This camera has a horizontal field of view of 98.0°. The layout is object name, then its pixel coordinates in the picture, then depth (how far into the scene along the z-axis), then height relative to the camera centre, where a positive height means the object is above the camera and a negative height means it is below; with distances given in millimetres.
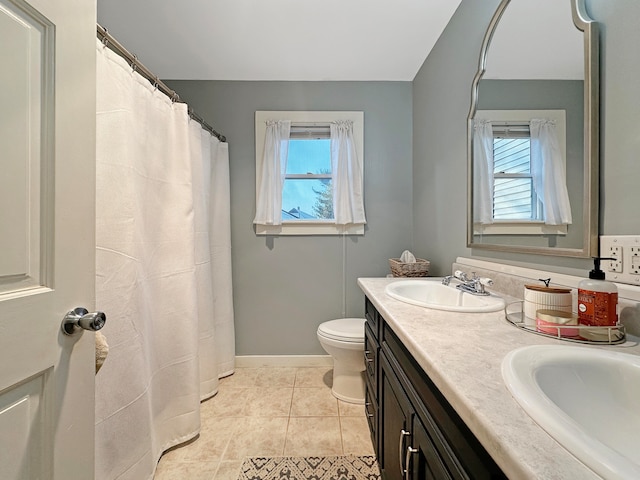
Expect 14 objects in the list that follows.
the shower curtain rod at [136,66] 1076 +790
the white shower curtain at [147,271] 1104 -164
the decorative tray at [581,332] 670 -237
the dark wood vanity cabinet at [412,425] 506 -469
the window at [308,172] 2326 +563
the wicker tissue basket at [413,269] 1867 -204
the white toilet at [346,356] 1731 -753
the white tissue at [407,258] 1959 -137
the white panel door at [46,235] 522 +4
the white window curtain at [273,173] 2289 +537
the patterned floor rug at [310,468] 1300 -1112
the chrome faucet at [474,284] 1165 -198
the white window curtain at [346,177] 2287 +508
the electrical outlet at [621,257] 726 -47
